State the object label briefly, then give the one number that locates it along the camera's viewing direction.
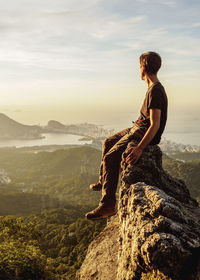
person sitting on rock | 4.45
